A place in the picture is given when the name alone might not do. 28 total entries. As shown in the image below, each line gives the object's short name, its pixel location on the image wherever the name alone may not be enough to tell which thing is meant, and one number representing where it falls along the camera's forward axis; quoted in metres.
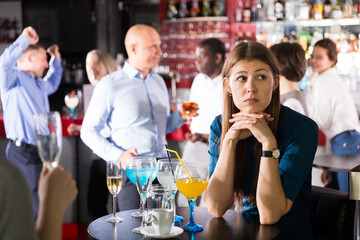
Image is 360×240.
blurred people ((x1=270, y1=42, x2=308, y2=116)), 3.20
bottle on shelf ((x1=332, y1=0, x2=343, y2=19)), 6.59
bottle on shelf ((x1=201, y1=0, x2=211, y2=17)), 7.91
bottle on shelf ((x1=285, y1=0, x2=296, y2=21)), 6.96
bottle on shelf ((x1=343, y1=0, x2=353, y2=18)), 6.56
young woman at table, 1.95
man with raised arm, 4.16
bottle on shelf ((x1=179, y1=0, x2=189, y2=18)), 8.02
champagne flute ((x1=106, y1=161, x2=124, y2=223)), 2.14
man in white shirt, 4.15
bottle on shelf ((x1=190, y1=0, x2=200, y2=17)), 7.91
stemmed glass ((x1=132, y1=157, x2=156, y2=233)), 1.93
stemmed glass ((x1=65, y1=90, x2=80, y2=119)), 5.12
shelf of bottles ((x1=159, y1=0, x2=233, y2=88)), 7.77
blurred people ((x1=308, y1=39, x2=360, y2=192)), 4.03
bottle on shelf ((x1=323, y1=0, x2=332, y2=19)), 6.66
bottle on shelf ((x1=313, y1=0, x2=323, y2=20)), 6.68
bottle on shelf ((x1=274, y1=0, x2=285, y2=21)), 7.03
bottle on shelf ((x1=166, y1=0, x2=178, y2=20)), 8.09
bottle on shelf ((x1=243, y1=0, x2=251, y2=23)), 7.49
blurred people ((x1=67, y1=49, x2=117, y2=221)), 4.34
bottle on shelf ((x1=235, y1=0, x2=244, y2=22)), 7.58
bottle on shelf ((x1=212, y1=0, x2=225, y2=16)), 7.81
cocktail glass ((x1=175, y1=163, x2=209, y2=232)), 1.92
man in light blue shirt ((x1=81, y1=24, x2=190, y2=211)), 3.27
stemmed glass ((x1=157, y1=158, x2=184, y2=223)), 2.08
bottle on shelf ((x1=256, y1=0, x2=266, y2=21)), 7.26
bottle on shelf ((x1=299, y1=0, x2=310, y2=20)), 6.77
